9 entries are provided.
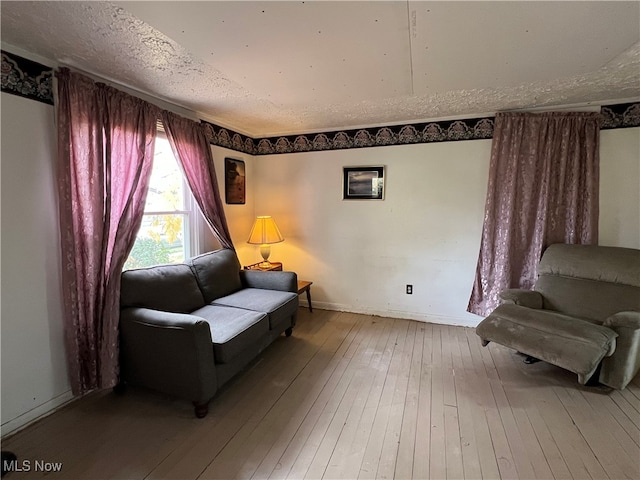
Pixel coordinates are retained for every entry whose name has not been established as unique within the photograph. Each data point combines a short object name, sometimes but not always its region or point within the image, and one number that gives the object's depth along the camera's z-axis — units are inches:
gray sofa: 73.3
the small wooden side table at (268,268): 140.9
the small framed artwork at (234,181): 138.7
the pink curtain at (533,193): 108.3
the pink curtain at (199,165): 105.0
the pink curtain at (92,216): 75.0
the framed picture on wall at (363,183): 139.0
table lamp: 137.6
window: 103.5
